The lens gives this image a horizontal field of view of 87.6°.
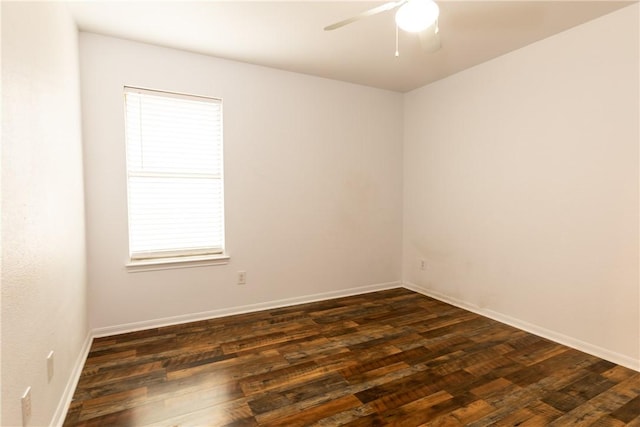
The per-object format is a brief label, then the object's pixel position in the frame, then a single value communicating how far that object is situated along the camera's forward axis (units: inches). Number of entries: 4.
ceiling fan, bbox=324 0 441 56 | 67.9
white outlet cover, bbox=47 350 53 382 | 65.5
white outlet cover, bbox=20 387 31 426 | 53.4
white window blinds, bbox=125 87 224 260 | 120.4
